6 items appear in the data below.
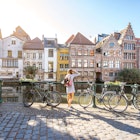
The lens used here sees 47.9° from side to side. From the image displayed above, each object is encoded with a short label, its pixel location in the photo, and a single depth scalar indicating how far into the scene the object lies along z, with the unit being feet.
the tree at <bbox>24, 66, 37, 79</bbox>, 104.86
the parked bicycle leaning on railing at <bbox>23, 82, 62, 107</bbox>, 20.97
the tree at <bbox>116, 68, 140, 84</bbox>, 110.01
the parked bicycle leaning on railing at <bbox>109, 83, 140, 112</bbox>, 19.67
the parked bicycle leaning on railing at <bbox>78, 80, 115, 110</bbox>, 21.21
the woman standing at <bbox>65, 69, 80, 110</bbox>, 20.85
